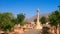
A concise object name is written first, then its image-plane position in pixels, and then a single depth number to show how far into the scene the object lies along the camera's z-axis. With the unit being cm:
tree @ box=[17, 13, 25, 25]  2424
